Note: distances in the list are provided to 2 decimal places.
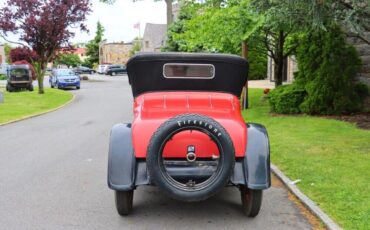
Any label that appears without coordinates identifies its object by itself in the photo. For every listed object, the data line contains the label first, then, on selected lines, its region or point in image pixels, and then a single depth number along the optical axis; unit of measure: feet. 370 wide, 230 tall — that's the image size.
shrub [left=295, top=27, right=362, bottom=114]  45.50
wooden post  52.54
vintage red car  15.88
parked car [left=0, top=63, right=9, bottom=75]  239.05
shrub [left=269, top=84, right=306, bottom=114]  48.24
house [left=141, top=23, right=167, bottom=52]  253.03
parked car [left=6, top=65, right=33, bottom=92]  107.04
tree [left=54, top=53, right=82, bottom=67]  311.47
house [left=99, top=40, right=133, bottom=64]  292.81
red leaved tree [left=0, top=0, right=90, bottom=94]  93.86
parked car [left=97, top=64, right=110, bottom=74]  227.51
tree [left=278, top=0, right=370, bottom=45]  28.07
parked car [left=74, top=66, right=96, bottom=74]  245.55
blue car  120.47
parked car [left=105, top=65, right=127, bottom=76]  214.48
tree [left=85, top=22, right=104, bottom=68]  300.81
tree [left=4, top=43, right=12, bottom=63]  308.73
